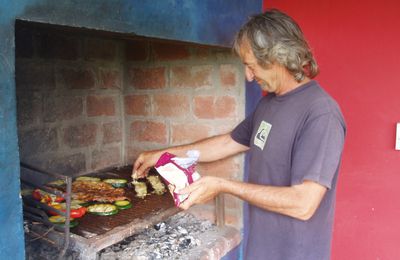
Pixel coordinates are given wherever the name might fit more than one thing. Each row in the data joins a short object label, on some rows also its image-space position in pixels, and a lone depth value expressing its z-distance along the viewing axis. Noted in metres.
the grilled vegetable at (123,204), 1.80
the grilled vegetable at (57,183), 2.08
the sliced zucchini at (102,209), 1.71
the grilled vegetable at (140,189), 2.01
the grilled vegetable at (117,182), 2.14
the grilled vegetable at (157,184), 2.08
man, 1.41
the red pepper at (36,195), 1.75
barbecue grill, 1.37
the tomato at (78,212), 1.62
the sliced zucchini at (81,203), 1.80
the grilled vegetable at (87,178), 2.22
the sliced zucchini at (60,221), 1.48
